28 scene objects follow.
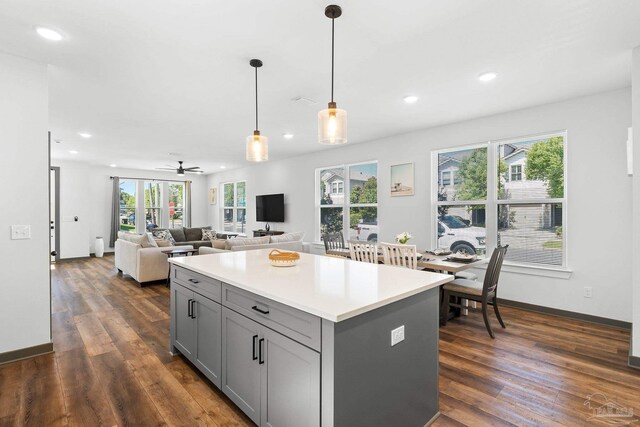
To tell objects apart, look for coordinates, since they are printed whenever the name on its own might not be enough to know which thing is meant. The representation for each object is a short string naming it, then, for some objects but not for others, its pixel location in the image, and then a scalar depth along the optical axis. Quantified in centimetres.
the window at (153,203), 987
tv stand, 777
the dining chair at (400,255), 343
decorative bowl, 240
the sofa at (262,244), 520
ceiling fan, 774
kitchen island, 140
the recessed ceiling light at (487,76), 300
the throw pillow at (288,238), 584
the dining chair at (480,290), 327
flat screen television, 777
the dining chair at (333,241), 513
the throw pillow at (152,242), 568
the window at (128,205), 940
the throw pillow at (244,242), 520
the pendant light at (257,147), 261
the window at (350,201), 600
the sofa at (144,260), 540
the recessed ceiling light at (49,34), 227
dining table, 334
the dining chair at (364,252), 382
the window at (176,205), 1037
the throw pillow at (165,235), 719
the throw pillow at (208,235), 777
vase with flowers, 415
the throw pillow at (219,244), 572
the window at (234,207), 952
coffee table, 550
